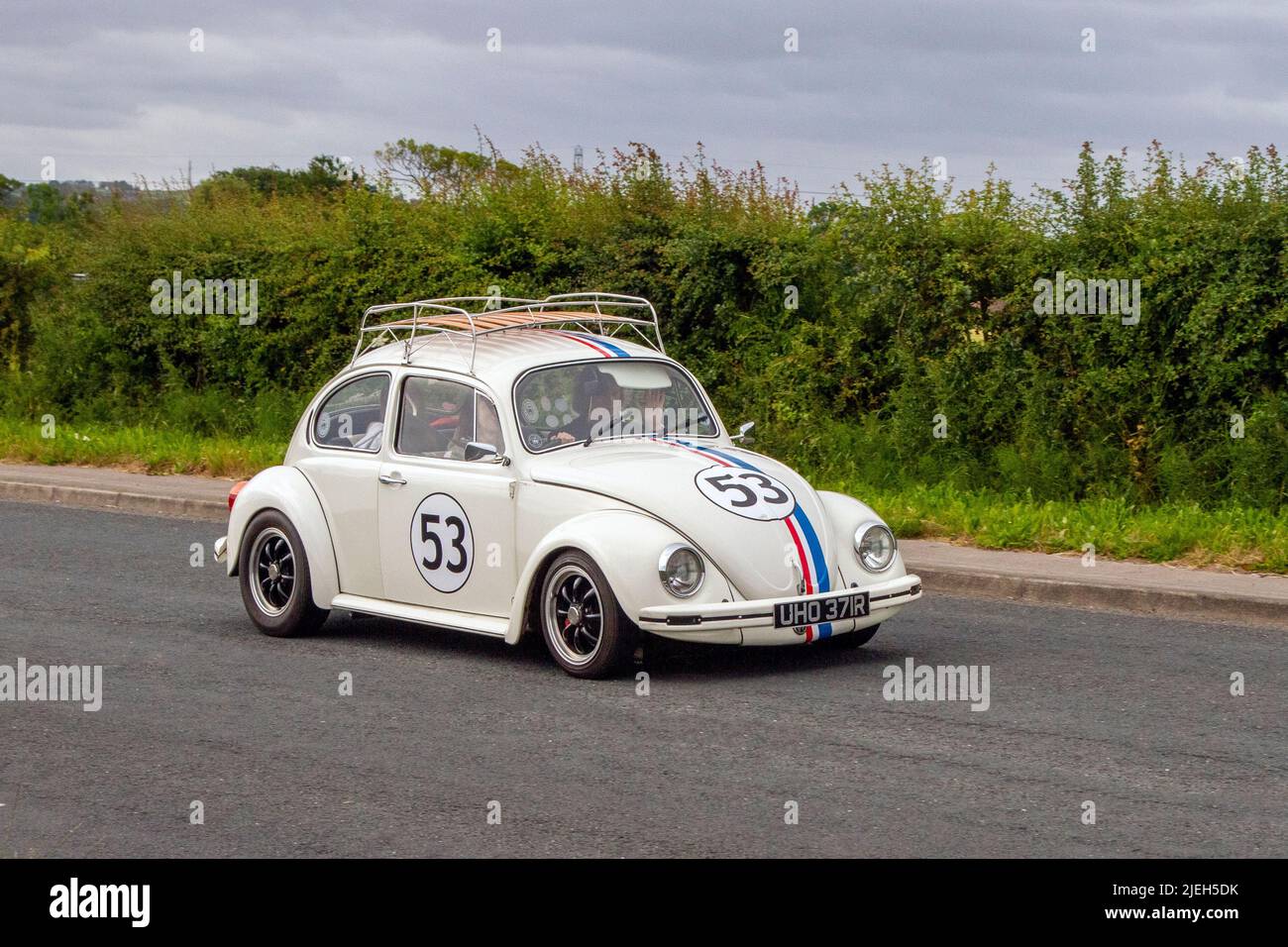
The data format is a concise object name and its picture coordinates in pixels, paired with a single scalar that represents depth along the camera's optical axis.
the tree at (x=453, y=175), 21.22
